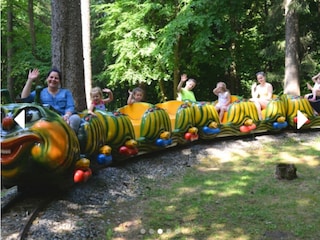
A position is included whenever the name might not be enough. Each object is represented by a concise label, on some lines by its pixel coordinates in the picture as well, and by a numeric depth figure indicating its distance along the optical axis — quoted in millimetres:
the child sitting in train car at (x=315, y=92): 9219
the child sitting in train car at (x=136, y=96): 7770
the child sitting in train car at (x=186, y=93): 8859
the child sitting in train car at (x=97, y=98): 6309
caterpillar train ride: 4125
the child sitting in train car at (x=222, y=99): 8823
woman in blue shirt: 5051
